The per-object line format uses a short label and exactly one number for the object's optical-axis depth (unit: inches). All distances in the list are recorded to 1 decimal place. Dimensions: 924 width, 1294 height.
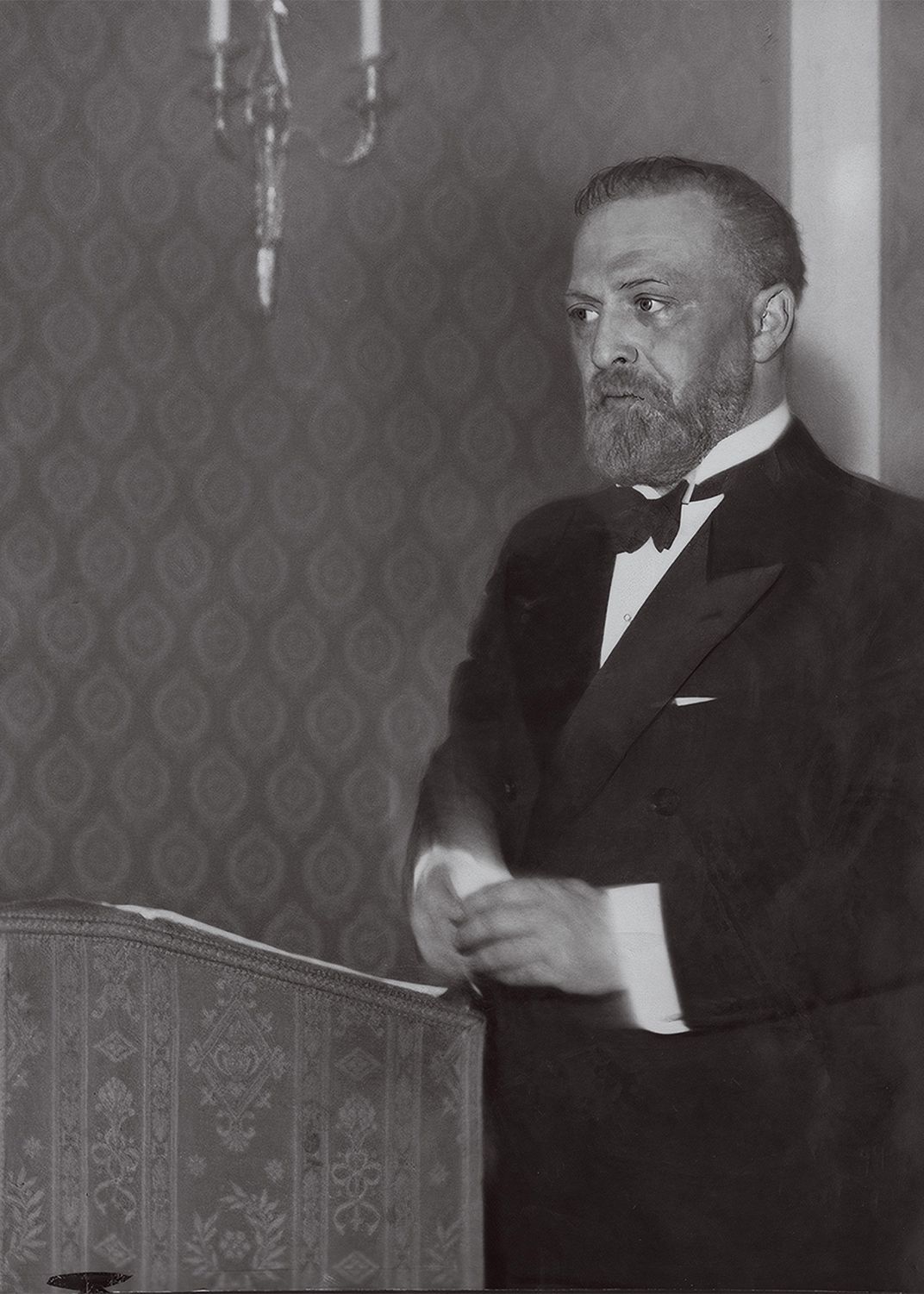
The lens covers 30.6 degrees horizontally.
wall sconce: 123.6
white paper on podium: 115.3
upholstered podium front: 111.1
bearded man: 113.4
